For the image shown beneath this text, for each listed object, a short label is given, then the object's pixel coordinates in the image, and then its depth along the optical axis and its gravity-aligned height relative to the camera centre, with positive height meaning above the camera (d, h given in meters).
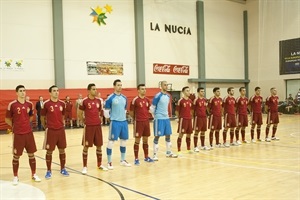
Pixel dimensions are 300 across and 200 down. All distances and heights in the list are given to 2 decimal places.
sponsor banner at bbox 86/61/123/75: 21.41 +1.56
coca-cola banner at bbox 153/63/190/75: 24.62 +1.61
